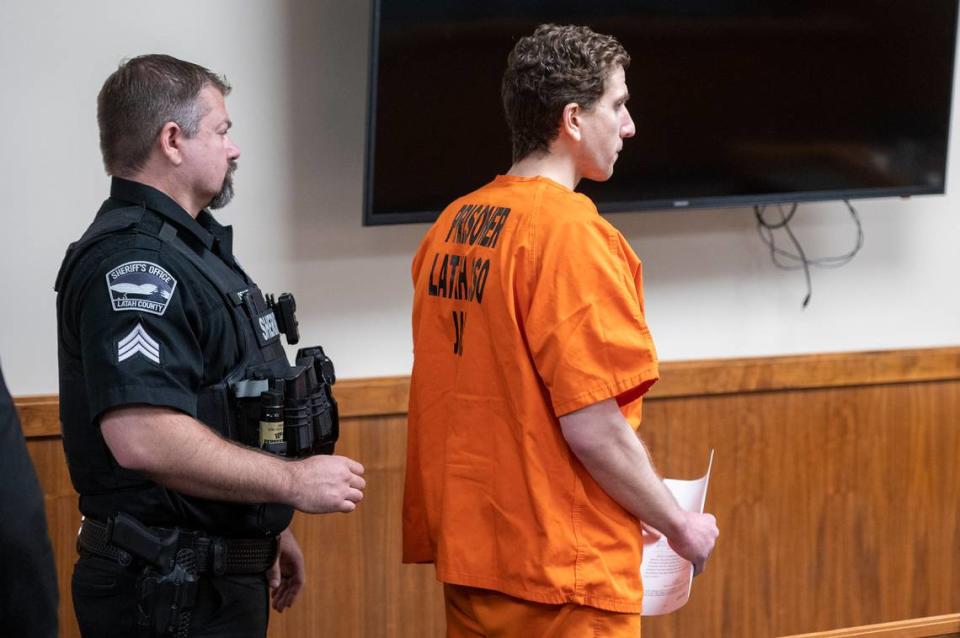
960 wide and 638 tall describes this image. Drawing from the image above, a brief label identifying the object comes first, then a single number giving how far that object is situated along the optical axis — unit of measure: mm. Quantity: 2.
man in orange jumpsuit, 3713
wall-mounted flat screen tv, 5684
